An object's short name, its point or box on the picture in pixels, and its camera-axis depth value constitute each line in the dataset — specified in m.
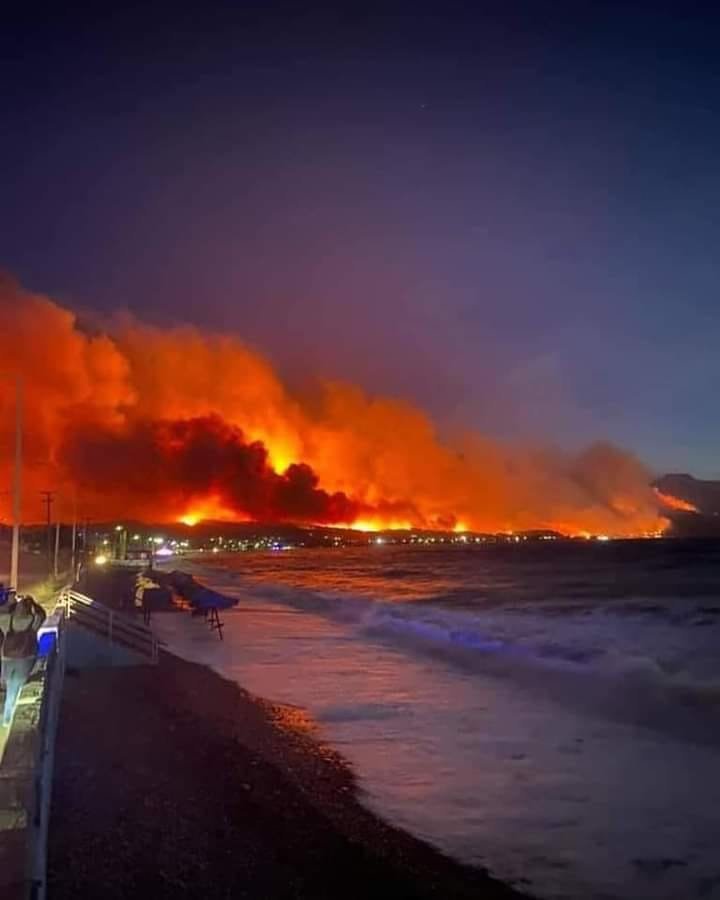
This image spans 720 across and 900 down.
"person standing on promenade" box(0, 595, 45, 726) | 13.57
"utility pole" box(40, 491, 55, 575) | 70.89
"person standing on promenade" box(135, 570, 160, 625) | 41.22
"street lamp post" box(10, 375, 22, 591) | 30.09
